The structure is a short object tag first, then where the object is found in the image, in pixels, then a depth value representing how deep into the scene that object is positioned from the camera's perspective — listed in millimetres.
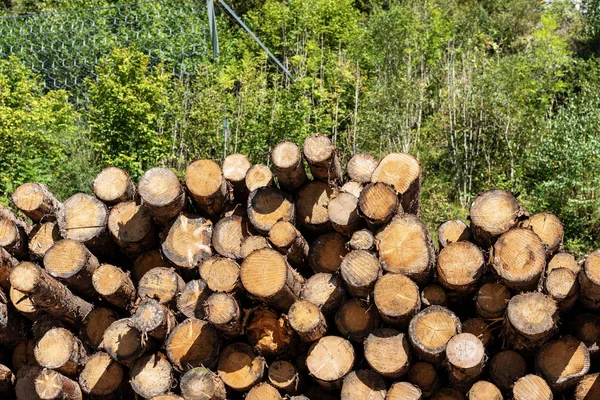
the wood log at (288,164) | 3804
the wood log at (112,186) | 4195
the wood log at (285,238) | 3752
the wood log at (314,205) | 3977
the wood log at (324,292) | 3707
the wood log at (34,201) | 4203
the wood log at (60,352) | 3916
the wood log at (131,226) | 4086
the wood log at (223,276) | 3715
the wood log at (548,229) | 3619
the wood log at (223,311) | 3555
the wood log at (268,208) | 3873
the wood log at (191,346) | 3742
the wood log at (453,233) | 3778
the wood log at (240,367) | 3701
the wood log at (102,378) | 3898
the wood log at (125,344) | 3756
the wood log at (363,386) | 3475
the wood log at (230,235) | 3936
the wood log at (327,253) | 3914
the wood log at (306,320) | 3510
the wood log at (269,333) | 3707
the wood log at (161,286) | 3945
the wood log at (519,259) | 3295
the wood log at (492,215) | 3514
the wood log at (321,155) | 3764
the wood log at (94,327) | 4094
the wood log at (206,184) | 3953
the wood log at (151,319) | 3646
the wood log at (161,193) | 3887
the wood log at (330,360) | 3549
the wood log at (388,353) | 3428
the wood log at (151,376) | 3711
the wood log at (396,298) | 3400
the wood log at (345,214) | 3734
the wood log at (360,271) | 3482
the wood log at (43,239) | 4246
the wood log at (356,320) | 3619
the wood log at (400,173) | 3758
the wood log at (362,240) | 3602
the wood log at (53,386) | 3801
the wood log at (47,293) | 3709
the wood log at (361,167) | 4133
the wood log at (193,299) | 3867
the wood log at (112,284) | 3871
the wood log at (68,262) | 3902
